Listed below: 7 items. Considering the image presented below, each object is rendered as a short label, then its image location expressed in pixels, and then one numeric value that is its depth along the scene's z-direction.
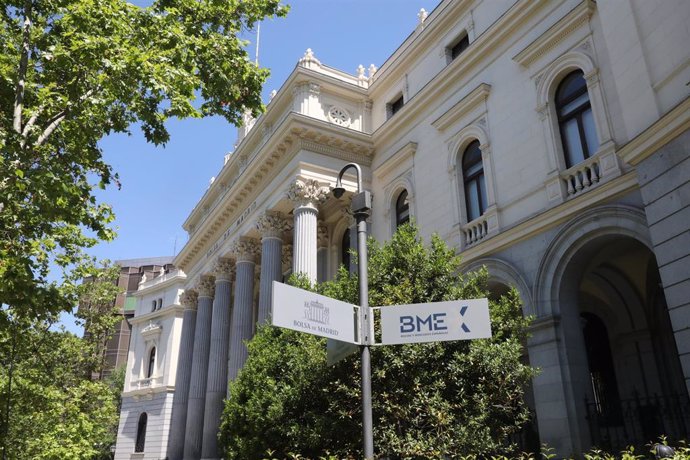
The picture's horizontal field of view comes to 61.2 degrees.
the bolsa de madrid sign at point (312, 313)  6.16
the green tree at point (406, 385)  9.17
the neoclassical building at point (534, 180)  11.14
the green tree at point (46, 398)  15.22
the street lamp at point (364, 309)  6.70
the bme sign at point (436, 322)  6.91
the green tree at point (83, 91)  10.34
